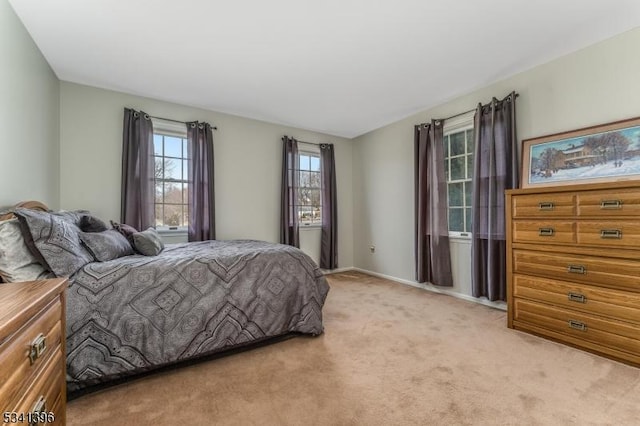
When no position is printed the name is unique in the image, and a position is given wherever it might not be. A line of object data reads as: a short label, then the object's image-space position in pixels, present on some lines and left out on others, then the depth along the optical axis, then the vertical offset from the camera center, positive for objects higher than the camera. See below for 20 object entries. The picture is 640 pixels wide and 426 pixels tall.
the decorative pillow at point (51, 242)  1.49 -0.14
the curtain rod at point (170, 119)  3.31 +1.16
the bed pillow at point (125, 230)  2.29 -0.12
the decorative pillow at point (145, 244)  2.18 -0.22
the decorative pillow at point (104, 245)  1.85 -0.20
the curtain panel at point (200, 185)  3.44 +0.38
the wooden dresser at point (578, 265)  1.87 -0.39
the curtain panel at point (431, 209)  3.49 +0.07
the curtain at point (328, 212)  4.64 +0.05
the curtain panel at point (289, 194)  4.15 +0.31
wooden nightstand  0.65 -0.38
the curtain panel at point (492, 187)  2.83 +0.28
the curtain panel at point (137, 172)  3.04 +0.49
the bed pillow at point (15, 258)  1.40 -0.21
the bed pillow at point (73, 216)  1.96 +0.00
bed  1.59 -0.57
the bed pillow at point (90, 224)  2.16 -0.06
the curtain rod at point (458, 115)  3.26 +1.20
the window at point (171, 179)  3.40 +0.45
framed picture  2.17 +0.49
